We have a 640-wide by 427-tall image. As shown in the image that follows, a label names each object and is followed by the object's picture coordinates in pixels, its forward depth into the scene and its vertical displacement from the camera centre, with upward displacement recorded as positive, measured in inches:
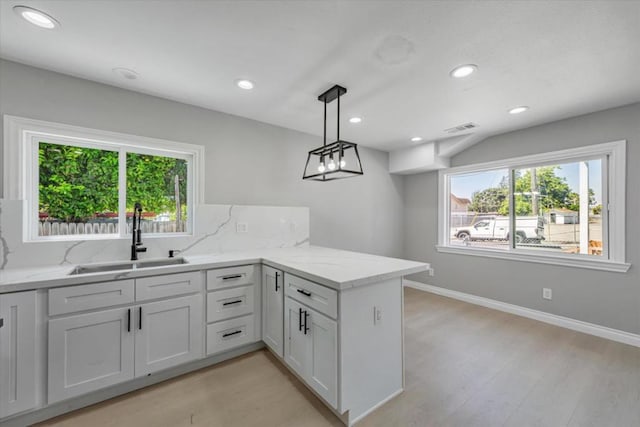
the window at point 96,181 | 81.0 +11.7
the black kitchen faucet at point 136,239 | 90.6 -8.6
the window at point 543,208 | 110.1 +4.2
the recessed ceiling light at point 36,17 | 57.4 +44.9
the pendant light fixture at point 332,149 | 84.1 +22.6
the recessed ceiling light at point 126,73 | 81.1 +45.0
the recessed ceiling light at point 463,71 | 77.8 +44.5
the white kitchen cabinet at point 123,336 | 65.7 -34.0
